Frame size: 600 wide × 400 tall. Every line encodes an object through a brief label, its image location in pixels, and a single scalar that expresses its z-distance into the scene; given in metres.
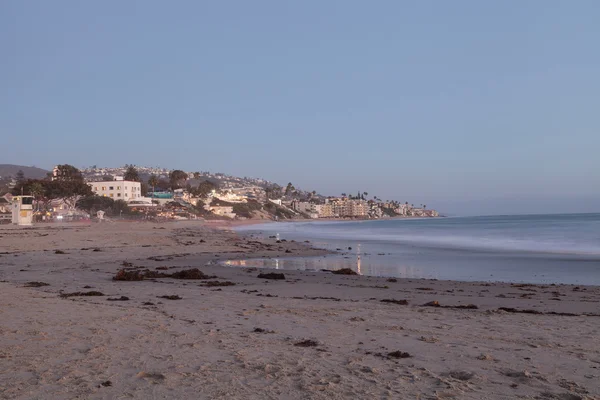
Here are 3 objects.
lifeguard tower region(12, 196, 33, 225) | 57.47
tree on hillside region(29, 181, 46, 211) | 76.12
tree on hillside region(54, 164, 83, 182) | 99.98
